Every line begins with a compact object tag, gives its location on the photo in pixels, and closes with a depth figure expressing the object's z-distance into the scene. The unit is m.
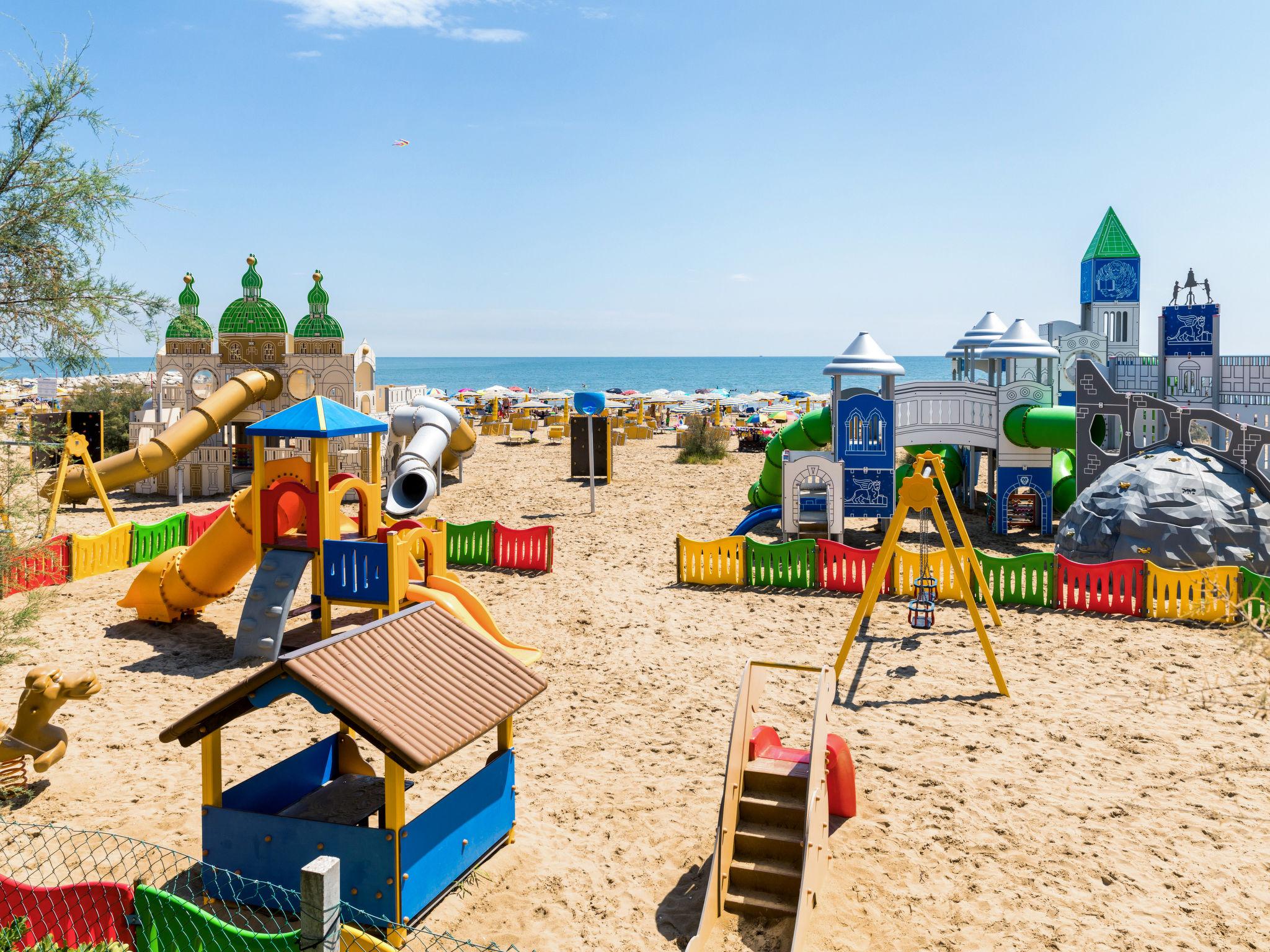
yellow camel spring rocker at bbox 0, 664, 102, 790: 7.86
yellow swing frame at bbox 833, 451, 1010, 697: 10.66
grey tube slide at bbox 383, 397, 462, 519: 21.33
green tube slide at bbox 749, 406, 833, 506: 20.89
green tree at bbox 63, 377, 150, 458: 30.53
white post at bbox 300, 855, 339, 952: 3.73
